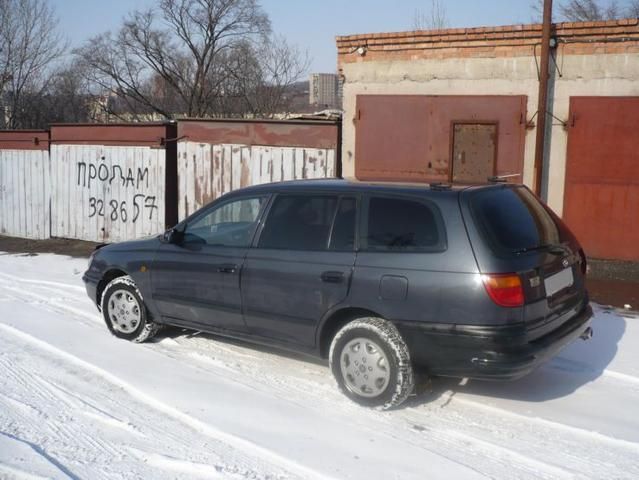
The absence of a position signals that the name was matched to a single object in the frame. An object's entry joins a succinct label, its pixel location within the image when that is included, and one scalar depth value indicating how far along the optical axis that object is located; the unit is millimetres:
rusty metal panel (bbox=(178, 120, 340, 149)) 11344
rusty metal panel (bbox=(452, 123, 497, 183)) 10547
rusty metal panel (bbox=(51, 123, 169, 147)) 12830
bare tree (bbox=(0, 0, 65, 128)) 23750
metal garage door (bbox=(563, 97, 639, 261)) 9734
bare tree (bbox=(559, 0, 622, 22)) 26234
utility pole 9742
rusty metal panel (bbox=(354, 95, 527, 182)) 10383
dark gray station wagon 4516
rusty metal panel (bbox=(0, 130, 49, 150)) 14680
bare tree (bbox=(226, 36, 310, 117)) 31156
